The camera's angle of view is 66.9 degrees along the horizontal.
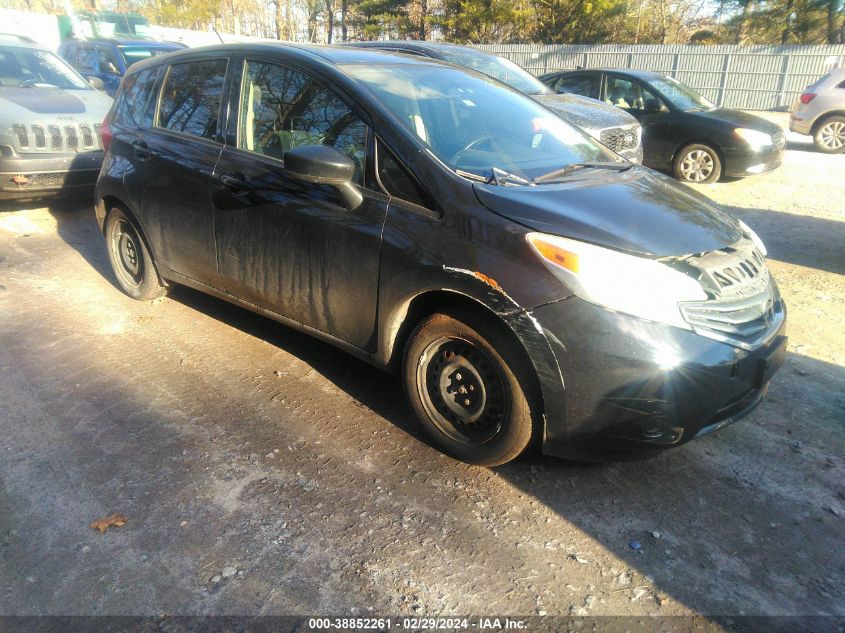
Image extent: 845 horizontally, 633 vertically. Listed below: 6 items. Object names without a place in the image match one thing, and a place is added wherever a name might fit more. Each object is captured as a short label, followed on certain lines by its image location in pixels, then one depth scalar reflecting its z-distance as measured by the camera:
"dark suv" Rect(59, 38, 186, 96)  11.64
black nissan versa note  2.56
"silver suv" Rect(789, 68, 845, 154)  12.22
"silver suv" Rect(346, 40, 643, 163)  7.43
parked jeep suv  7.12
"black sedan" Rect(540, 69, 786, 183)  9.12
